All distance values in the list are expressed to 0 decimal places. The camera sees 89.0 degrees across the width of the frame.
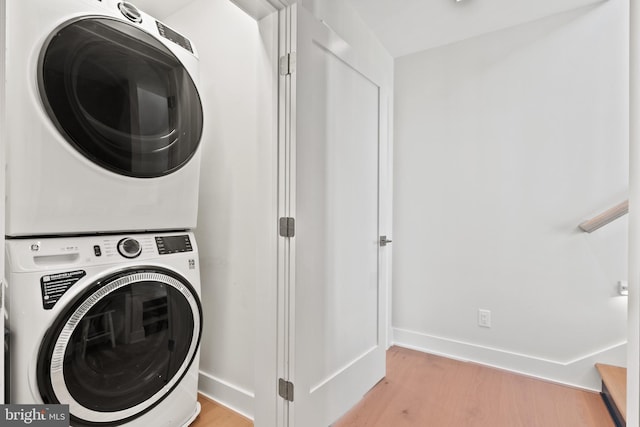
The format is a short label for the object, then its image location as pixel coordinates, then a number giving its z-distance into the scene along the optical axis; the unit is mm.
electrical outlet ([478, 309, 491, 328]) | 2311
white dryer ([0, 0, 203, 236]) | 1071
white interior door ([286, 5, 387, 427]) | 1417
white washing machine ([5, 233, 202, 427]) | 1055
